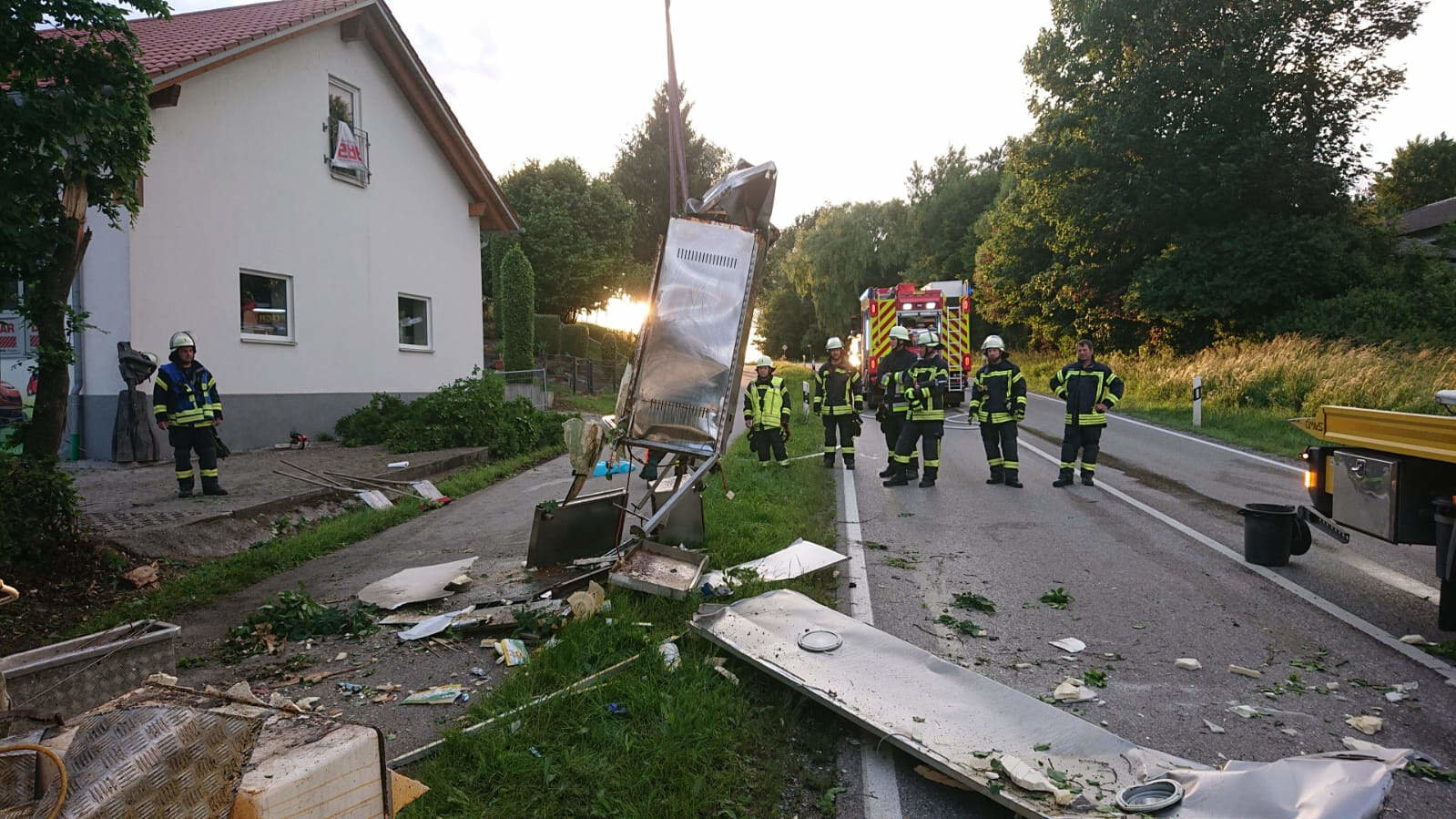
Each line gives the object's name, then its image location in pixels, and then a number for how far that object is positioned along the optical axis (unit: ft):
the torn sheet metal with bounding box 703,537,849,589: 18.13
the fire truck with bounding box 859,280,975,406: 67.15
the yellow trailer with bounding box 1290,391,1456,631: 14.33
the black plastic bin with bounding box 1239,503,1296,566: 19.75
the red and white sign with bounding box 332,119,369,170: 46.91
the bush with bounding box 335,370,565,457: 42.09
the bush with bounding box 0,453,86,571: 17.76
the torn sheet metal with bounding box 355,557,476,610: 17.97
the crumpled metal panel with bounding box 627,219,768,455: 18.75
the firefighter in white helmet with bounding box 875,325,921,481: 34.73
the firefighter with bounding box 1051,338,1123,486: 32.27
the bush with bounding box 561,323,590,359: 104.86
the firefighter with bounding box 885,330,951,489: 33.09
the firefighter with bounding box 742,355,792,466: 34.94
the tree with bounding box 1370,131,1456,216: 144.87
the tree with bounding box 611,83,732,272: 148.25
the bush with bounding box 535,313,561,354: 102.63
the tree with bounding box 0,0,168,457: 16.88
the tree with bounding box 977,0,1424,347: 78.79
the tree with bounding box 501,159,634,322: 117.80
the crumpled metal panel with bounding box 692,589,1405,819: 8.86
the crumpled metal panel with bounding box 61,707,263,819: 6.64
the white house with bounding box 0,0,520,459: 36.11
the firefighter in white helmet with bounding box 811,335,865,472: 36.11
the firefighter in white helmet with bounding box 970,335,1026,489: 32.83
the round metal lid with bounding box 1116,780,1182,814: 9.00
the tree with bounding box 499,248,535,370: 79.61
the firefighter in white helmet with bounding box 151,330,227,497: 28.33
